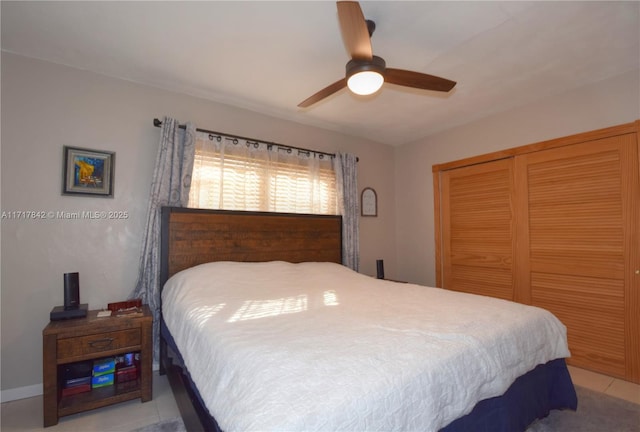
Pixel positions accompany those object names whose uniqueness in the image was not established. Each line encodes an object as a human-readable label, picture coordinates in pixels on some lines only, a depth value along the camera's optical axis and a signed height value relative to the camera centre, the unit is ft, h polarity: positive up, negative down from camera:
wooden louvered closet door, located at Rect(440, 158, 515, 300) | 10.38 -0.14
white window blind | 9.06 +1.69
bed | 3.01 -1.66
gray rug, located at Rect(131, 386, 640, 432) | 5.81 -4.04
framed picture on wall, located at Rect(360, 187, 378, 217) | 12.96 +1.08
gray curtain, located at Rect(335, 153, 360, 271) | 11.69 +0.83
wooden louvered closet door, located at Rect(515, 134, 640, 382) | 7.83 -0.58
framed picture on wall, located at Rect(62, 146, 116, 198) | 7.36 +1.46
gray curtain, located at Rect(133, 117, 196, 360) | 7.98 +1.03
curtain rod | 8.34 +2.95
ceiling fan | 4.56 +3.06
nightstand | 5.87 -2.64
